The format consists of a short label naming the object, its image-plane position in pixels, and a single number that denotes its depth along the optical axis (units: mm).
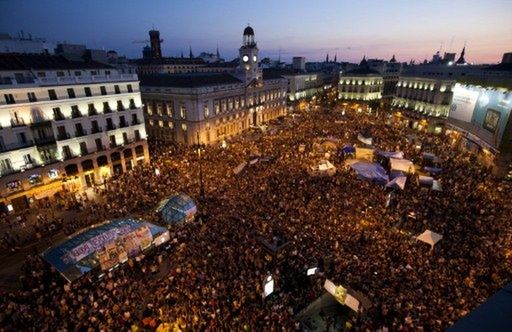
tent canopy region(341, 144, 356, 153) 36500
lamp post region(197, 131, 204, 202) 26438
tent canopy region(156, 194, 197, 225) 22500
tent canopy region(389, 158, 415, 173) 30984
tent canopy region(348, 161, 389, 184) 28406
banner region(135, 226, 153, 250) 19375
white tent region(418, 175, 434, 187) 27244
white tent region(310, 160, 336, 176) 30562
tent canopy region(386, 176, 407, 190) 26938
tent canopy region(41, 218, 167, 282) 16578
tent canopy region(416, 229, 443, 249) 18938
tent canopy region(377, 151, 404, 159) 33656
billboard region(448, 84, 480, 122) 42891
